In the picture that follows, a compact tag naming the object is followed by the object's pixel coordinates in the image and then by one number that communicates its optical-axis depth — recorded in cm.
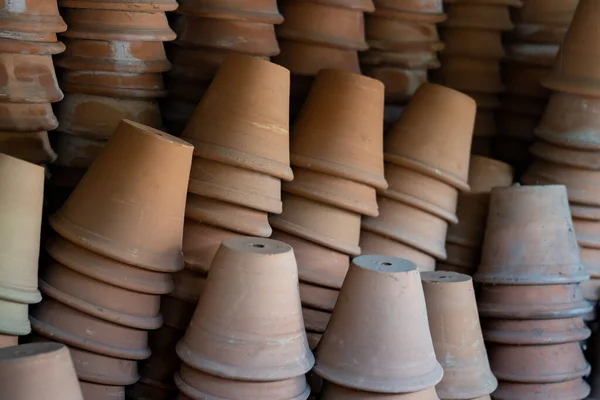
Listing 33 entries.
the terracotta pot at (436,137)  255
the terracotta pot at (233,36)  250
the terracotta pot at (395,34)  287
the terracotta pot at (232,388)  195
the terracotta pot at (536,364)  252
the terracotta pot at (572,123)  270
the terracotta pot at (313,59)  266
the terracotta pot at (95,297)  206
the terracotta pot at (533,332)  253
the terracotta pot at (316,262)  231
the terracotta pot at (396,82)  288
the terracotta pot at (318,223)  232
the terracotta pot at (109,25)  232
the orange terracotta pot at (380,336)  200
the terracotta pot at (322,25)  264
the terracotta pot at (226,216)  220
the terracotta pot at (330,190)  234
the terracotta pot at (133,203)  204
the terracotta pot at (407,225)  249
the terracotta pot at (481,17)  309
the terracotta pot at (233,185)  220
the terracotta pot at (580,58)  270
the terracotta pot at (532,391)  253
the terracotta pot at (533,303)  253
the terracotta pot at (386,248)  250
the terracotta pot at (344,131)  237
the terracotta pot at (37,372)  160
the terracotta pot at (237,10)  247
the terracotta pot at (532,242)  255
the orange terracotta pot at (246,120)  221
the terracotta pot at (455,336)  225
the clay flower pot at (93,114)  239
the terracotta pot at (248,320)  194
